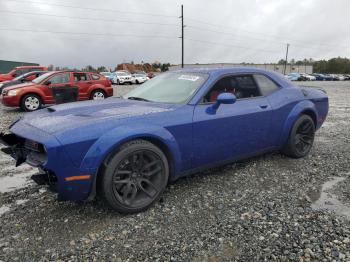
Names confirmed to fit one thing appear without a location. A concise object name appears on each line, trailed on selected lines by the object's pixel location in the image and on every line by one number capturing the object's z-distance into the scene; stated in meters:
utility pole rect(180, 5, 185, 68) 38.89
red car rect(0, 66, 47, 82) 18.45
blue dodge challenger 2.90
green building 37.53
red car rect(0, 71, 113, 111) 10.82
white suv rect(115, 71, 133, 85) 30.70
